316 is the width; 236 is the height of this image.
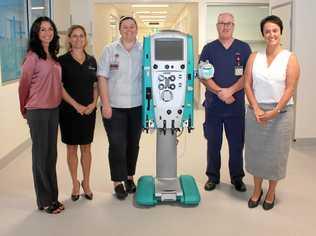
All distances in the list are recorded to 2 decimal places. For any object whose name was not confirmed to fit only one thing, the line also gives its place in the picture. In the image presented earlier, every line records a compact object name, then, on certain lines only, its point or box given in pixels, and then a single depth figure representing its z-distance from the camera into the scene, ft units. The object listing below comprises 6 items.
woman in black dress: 9.81
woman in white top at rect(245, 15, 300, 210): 9.36
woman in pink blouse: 9.16
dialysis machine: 9.86
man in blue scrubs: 10.66
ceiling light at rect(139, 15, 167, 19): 49.76
